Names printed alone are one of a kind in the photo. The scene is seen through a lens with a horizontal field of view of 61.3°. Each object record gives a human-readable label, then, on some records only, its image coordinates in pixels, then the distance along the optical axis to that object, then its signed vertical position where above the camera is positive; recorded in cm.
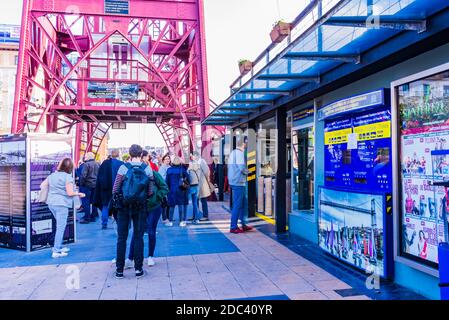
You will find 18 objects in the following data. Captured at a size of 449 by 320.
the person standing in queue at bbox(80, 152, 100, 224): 962 -33
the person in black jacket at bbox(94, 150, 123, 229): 800 -19
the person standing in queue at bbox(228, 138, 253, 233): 816 -35
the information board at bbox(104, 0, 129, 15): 1526 +647
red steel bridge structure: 1516 +482
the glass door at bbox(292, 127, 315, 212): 752 -8
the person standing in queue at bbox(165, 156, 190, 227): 884 -39
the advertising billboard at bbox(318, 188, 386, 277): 464 -86
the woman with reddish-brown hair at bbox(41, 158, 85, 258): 624 -50
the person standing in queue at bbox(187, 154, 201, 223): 952 -36
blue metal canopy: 354 +141
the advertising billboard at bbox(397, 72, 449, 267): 395 +3
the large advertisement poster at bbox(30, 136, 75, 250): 669 -28
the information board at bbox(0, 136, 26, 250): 668 -44
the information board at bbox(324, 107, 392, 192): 492 +20
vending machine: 464 -32
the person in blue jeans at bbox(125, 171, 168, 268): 519 -64
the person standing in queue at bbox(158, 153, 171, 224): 966 -10
